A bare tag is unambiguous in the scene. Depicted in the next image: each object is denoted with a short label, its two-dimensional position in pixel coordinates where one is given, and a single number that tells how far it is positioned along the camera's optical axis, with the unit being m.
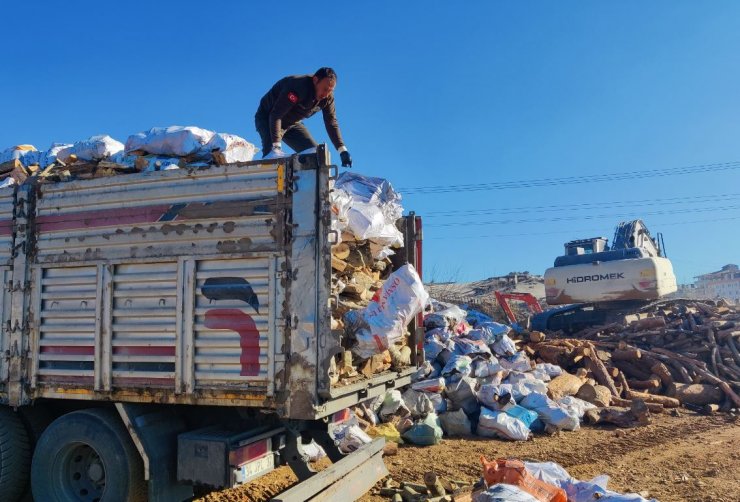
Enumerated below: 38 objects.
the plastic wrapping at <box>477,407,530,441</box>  7.62
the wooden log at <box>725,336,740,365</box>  11.98
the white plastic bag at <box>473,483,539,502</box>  3.86
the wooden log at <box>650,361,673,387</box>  11.05
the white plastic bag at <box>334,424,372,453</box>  6.09
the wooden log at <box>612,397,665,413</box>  9.77
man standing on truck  5.27
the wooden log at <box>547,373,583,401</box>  9.39
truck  3.92
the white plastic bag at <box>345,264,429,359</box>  4.43
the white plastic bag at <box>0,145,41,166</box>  5.59
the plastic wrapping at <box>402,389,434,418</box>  7.86
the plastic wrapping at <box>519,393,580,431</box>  8.03
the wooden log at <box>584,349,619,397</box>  10.42
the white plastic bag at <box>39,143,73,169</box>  5.51
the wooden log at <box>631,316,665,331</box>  13.33
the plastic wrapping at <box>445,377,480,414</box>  8.27
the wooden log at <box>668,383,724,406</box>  10.34
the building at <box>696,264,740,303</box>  60.56
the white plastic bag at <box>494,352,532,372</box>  9.84
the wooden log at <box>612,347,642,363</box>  11.69
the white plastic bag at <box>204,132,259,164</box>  5.02
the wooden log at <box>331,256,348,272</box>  4.55
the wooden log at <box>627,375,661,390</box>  10.93
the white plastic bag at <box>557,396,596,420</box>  8.39
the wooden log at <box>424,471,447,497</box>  5.21
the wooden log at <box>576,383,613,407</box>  9.55
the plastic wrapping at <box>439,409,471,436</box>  7.87
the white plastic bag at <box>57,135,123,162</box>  5.28
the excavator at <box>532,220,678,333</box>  14.46
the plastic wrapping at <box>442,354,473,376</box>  8.69
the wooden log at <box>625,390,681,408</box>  10.06
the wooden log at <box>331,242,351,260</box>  4.69
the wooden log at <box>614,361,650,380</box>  11.52
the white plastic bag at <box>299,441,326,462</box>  5.69
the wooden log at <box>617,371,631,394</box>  10.63
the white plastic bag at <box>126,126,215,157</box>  4.98
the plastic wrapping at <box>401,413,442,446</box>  7.30
